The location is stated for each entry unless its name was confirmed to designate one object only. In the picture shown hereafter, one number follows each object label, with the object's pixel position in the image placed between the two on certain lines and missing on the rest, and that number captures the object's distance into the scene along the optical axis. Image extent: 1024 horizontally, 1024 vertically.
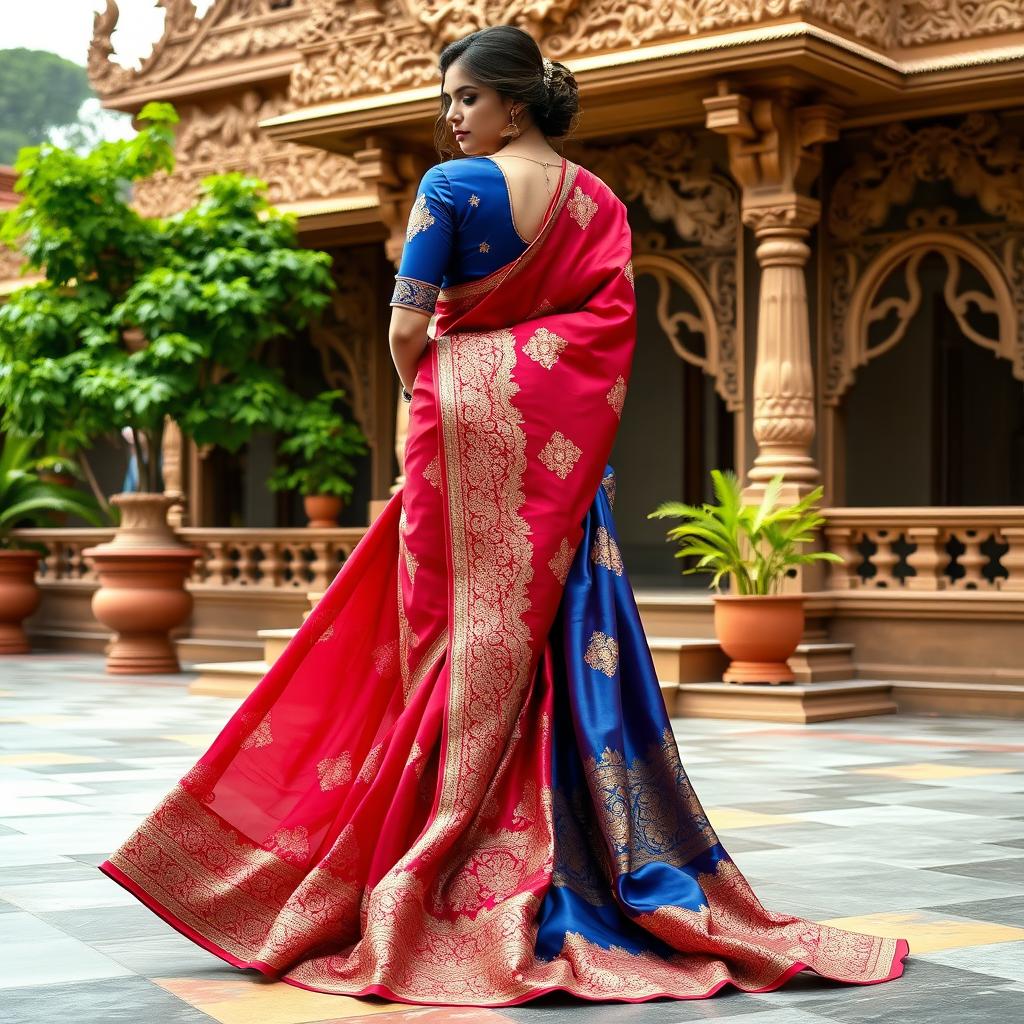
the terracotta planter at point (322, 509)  13.48
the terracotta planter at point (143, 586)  11.70
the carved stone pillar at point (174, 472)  14.62
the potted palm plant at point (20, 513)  13.77
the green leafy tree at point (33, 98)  51.84
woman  3.18
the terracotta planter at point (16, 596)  13.77
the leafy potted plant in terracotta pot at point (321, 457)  12.33
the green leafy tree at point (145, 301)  11.50
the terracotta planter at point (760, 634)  8.84
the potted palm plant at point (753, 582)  8.84
